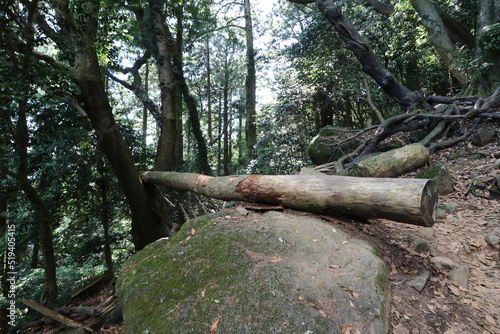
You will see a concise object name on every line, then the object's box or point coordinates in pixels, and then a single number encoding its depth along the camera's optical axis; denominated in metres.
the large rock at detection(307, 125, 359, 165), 6.65
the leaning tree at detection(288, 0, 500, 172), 5.42
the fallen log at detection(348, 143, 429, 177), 4.41
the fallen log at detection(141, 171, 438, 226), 1.99
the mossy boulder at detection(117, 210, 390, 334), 1.48
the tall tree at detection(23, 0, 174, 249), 3.88
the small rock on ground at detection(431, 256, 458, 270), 2.13
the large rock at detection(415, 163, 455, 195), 3.83
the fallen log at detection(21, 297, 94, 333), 2.75
